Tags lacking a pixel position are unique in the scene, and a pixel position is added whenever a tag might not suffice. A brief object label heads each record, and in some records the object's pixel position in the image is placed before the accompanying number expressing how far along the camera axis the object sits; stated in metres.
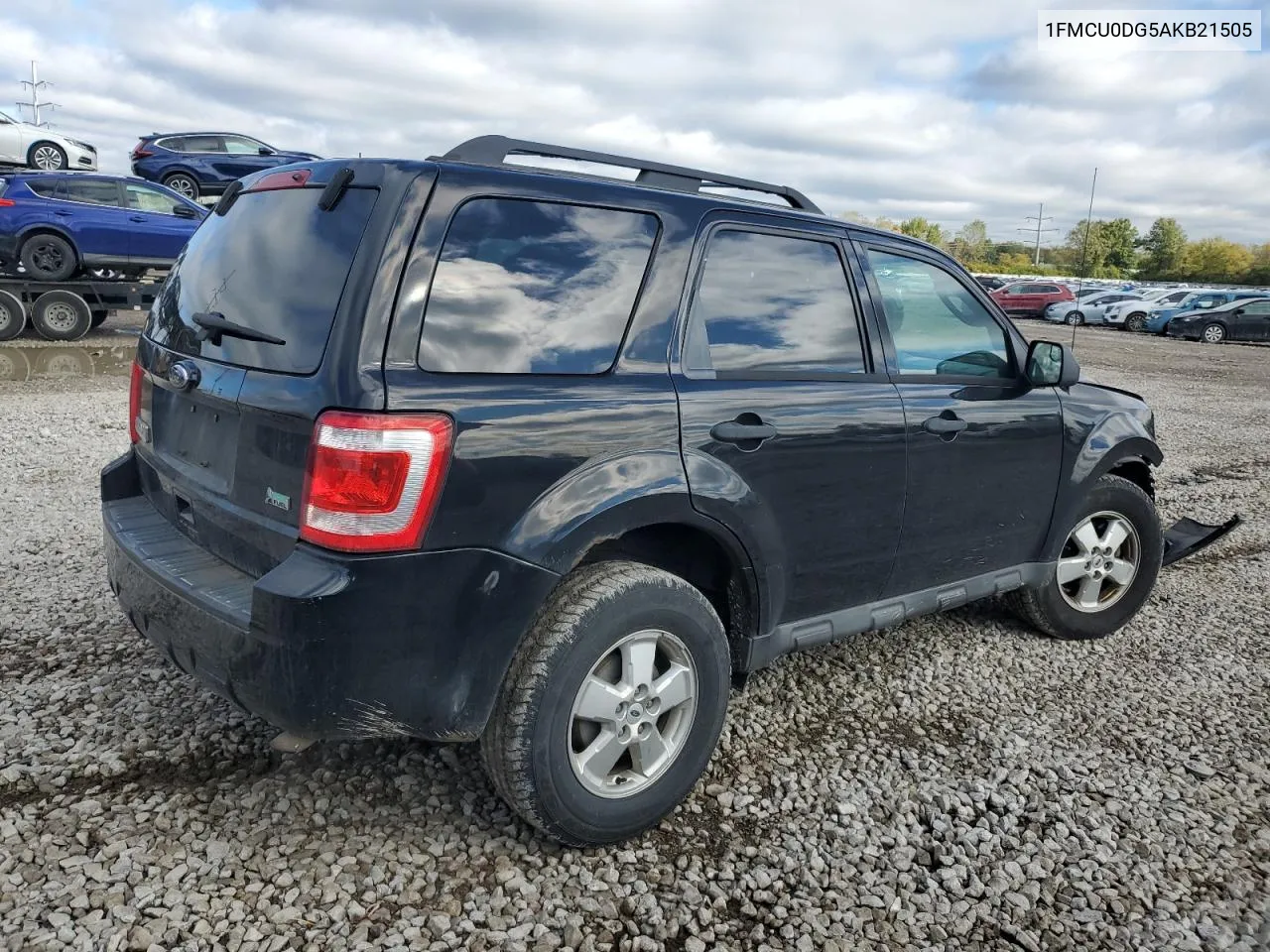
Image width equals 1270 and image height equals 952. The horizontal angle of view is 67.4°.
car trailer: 12.74
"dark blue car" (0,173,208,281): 12.98
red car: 35.84
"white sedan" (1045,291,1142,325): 33.28
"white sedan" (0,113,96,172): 19.62
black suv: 2.29
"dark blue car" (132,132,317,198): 19.94
